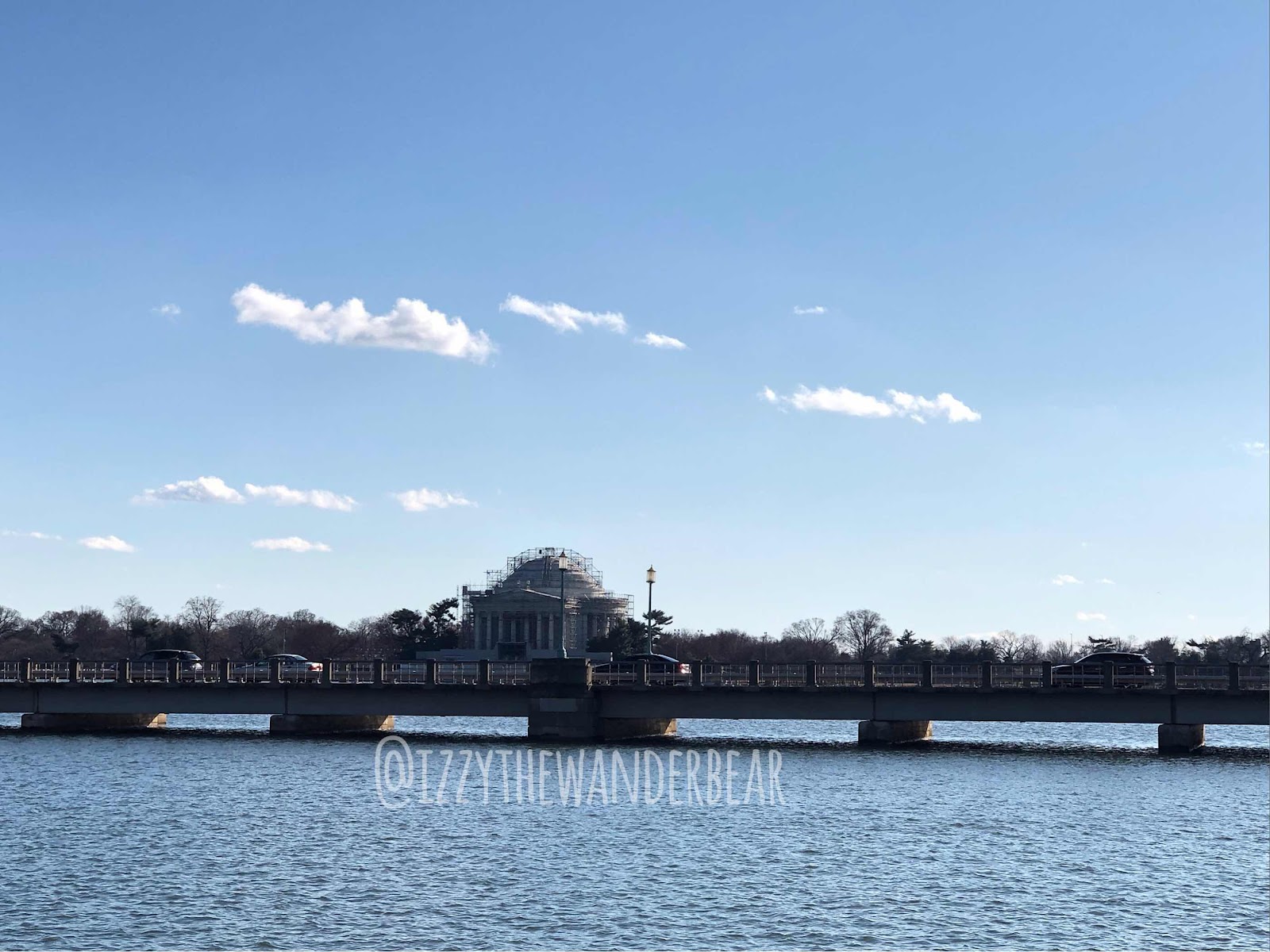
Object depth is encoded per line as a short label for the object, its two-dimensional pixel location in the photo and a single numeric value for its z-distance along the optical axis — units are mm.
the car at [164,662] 91500
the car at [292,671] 94000
